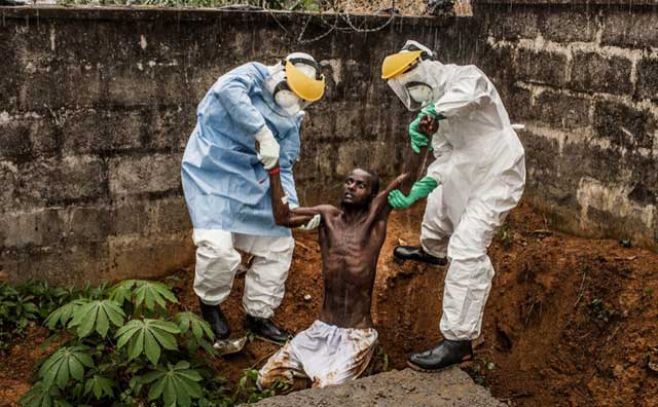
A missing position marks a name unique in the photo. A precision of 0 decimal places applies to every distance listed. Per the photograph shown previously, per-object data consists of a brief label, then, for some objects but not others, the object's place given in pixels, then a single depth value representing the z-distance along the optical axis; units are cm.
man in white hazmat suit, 452
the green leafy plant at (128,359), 434
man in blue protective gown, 469
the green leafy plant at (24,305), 503
